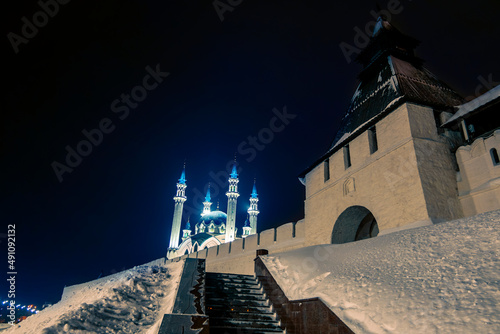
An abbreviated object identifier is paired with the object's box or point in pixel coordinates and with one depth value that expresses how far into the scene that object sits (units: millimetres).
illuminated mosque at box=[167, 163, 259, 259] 50188
